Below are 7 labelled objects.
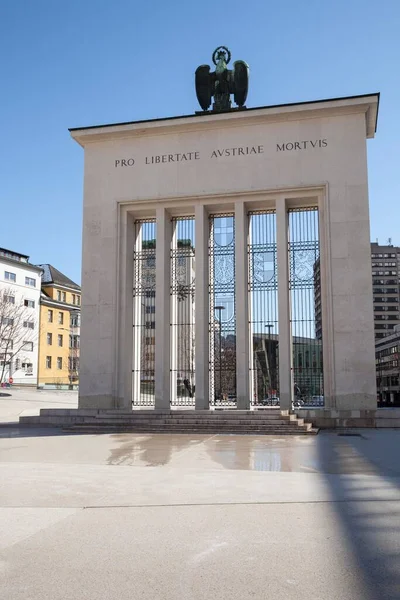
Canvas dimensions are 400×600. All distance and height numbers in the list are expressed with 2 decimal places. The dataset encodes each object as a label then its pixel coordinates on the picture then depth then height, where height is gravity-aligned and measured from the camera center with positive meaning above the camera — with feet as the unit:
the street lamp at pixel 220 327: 73.21 +7.08
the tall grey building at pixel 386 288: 386.73 +64.51
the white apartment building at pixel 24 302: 220.23 +31.97
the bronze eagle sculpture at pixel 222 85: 77.10 +38.83
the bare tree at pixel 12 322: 163.60 +20.94
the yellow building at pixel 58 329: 245.65 +24.02
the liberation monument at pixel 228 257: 68.28 +15.68
